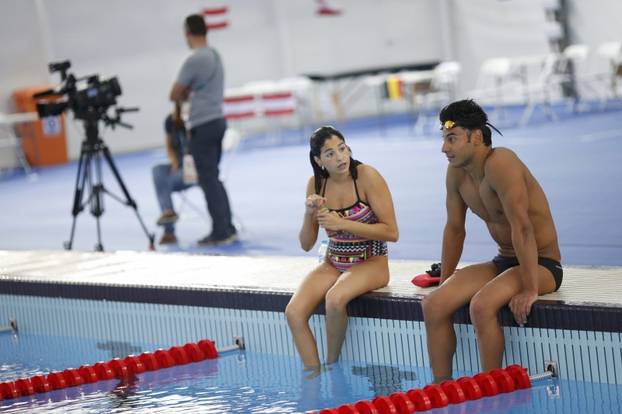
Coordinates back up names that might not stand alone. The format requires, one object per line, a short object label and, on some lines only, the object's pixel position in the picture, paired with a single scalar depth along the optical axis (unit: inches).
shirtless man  345.4
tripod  682.8
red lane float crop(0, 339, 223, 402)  424.5
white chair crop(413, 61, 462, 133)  1464.1
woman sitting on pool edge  400.2
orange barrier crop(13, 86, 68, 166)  1539.1
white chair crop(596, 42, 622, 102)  1326.8
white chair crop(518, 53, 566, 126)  1353.3
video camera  671.1
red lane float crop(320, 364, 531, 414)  339.9
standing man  693.9
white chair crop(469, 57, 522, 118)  1400.1
